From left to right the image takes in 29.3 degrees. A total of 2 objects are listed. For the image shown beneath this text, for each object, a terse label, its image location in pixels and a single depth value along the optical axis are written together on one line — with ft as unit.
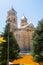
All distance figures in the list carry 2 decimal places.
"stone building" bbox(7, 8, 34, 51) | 73.70
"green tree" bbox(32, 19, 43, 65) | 28.52
